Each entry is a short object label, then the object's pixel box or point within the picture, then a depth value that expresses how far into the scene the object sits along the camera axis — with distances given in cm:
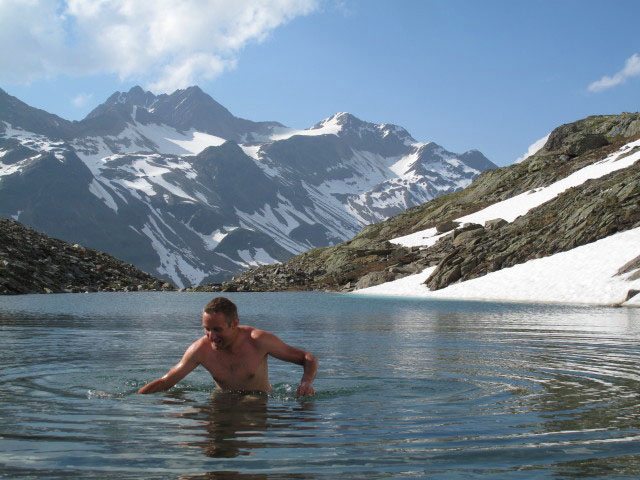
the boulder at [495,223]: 8514
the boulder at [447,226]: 10450
